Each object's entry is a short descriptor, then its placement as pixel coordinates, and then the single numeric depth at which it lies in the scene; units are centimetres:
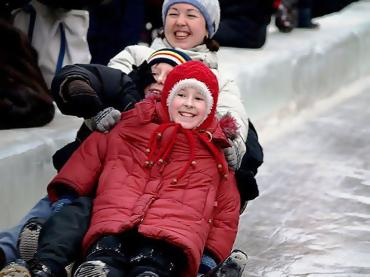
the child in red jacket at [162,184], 618
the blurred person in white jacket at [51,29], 947
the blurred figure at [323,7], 1760
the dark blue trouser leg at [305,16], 1712
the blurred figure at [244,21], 1416
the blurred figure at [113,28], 1130
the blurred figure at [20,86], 847
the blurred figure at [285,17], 1652
